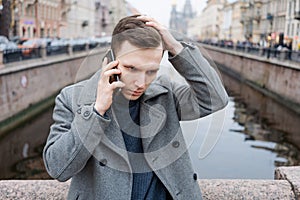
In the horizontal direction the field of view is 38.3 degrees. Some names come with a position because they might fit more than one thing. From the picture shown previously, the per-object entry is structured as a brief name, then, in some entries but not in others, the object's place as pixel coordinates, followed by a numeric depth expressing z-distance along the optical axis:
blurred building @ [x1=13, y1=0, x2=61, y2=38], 33.82
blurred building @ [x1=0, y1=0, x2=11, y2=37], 23.37
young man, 1.38
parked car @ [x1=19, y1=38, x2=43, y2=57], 19.27
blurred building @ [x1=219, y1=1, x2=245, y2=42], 72.88
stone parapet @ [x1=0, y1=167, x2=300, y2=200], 1.98
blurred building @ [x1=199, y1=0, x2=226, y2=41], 98.01
